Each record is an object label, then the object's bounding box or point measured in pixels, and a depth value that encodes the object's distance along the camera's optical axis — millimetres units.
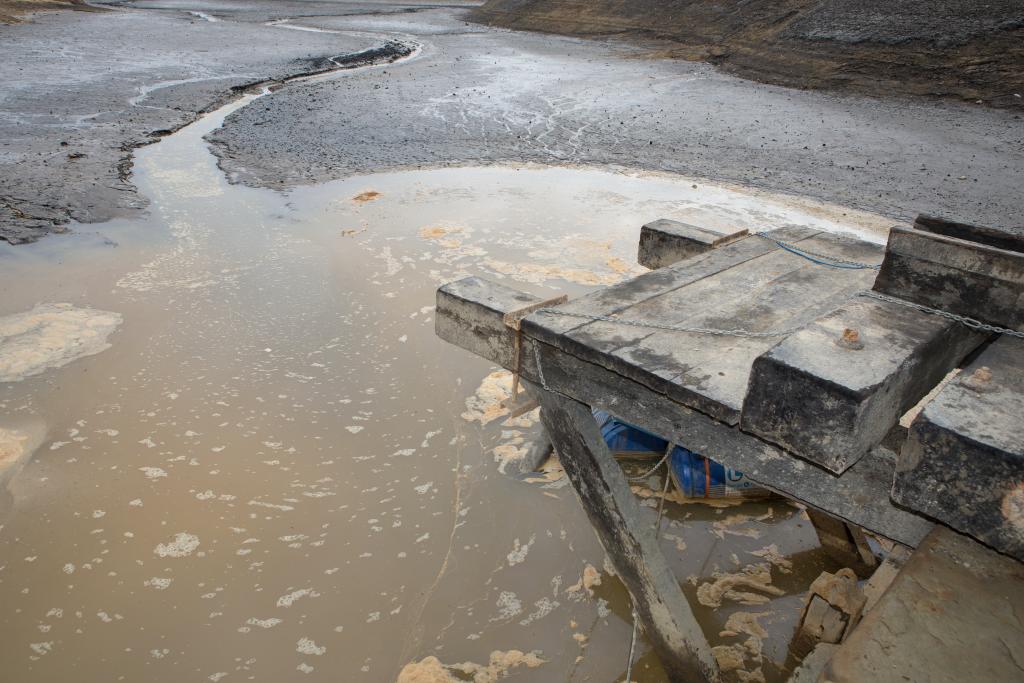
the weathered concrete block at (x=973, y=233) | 2623
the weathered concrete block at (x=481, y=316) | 2609
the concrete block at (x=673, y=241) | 3411
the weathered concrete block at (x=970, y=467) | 1679
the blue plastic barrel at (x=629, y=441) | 4098
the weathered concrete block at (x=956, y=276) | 2186
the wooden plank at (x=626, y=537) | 2625
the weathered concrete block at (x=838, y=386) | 1795
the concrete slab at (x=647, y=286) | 2472
